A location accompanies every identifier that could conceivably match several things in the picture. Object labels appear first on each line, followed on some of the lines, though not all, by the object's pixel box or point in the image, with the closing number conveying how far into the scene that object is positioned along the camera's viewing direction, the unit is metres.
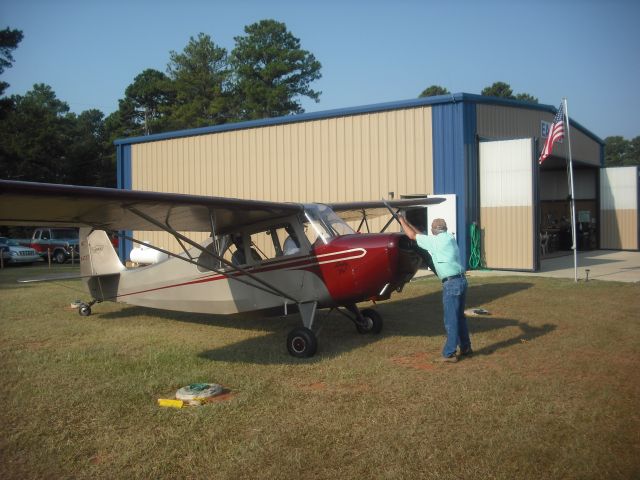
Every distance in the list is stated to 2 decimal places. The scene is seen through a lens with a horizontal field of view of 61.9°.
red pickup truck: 29.58
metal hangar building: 17.56
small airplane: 6.71
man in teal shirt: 6.75
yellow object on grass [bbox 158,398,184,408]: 5.37
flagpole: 14.21
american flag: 15.07
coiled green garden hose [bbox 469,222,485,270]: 17.69
